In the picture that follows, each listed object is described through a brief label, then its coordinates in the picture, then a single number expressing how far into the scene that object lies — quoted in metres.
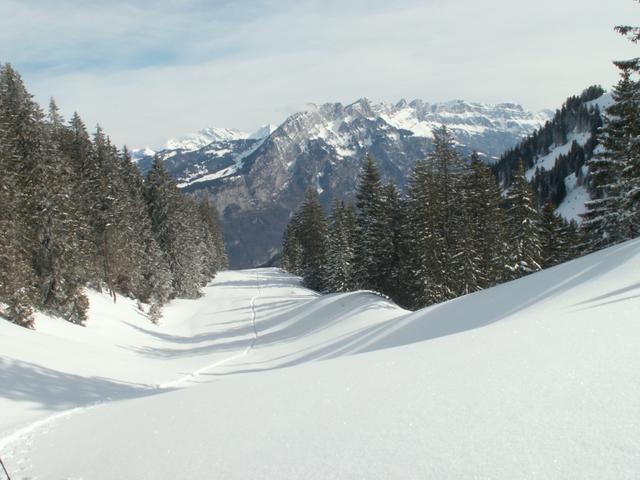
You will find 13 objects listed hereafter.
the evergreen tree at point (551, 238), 39.07
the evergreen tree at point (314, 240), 61.72
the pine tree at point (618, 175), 21.16
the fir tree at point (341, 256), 48.44
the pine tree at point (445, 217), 31.09
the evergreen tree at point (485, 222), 32.34
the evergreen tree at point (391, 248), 36.78
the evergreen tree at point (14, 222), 21.33
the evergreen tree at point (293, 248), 84.38
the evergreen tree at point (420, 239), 31.08
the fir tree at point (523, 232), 31.88
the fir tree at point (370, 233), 37.03
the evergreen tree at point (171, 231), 51.53
